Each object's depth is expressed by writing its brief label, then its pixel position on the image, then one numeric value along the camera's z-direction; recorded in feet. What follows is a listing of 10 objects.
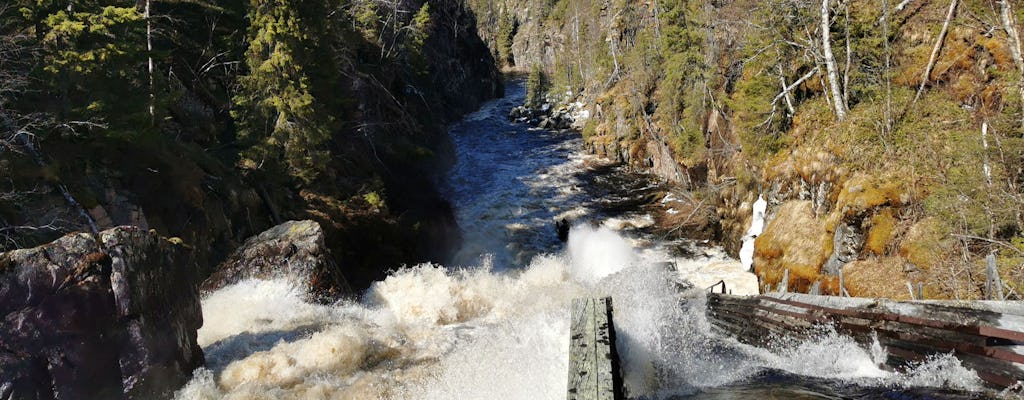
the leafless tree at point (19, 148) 29.96
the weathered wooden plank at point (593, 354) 12.66
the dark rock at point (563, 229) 73.62
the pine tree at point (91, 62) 35.04
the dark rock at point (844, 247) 37.47
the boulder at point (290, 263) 40.73
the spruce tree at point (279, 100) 54.08
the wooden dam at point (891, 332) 13.74
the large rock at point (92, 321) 18.80
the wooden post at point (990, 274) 21.34
